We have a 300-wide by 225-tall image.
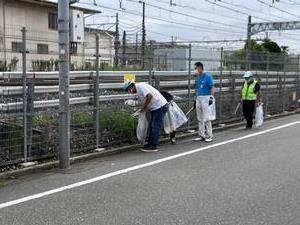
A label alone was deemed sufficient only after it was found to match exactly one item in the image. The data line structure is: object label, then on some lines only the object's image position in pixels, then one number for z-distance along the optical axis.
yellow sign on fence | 11.32
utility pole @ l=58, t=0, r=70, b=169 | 8.72
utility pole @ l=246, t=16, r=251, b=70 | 17.29
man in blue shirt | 12.21
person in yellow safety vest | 14.96
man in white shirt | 10.52
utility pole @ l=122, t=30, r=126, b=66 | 11.27
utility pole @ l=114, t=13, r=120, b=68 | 11.35
